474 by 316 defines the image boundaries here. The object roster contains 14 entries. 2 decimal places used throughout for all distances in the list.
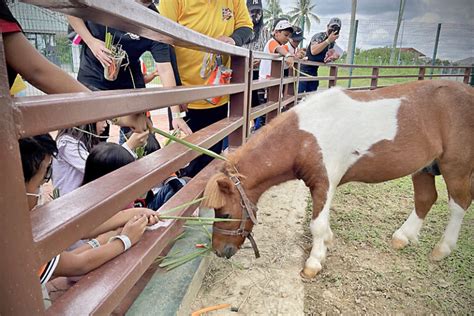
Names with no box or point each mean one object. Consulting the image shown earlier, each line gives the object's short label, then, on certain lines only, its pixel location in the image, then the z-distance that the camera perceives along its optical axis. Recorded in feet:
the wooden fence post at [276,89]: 15.05
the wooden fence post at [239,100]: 9.64
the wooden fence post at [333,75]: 25.59
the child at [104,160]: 6.24
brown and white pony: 6.89
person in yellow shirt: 9.01
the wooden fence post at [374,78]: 32.64
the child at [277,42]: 16.48
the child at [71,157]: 6.82
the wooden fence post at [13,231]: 2.31
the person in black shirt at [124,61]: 8.03
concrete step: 5.00
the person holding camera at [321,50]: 21.72
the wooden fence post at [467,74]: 42.04
